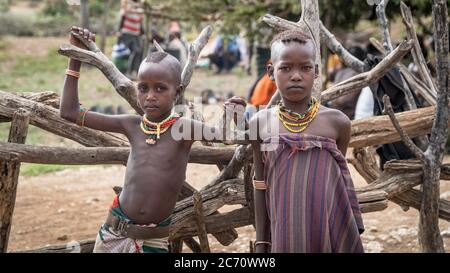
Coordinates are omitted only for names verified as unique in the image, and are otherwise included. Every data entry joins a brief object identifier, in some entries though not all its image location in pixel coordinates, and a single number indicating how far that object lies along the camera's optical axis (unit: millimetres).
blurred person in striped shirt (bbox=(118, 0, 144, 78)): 15531
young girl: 2543
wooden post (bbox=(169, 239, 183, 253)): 3865
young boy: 2777
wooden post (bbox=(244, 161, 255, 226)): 3477
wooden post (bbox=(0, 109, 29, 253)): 3604
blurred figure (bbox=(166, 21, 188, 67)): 15792
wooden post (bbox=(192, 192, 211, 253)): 3502
